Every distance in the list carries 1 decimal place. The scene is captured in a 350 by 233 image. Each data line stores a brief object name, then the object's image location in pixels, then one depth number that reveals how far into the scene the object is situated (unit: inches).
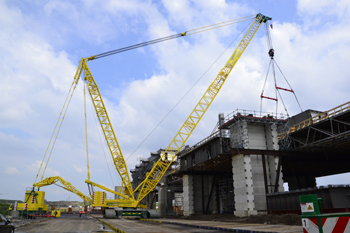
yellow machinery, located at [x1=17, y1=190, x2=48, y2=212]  2193.3
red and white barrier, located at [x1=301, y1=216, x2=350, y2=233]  227.8
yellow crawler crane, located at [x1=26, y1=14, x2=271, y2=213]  2111.5
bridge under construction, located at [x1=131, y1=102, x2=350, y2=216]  1163.3
